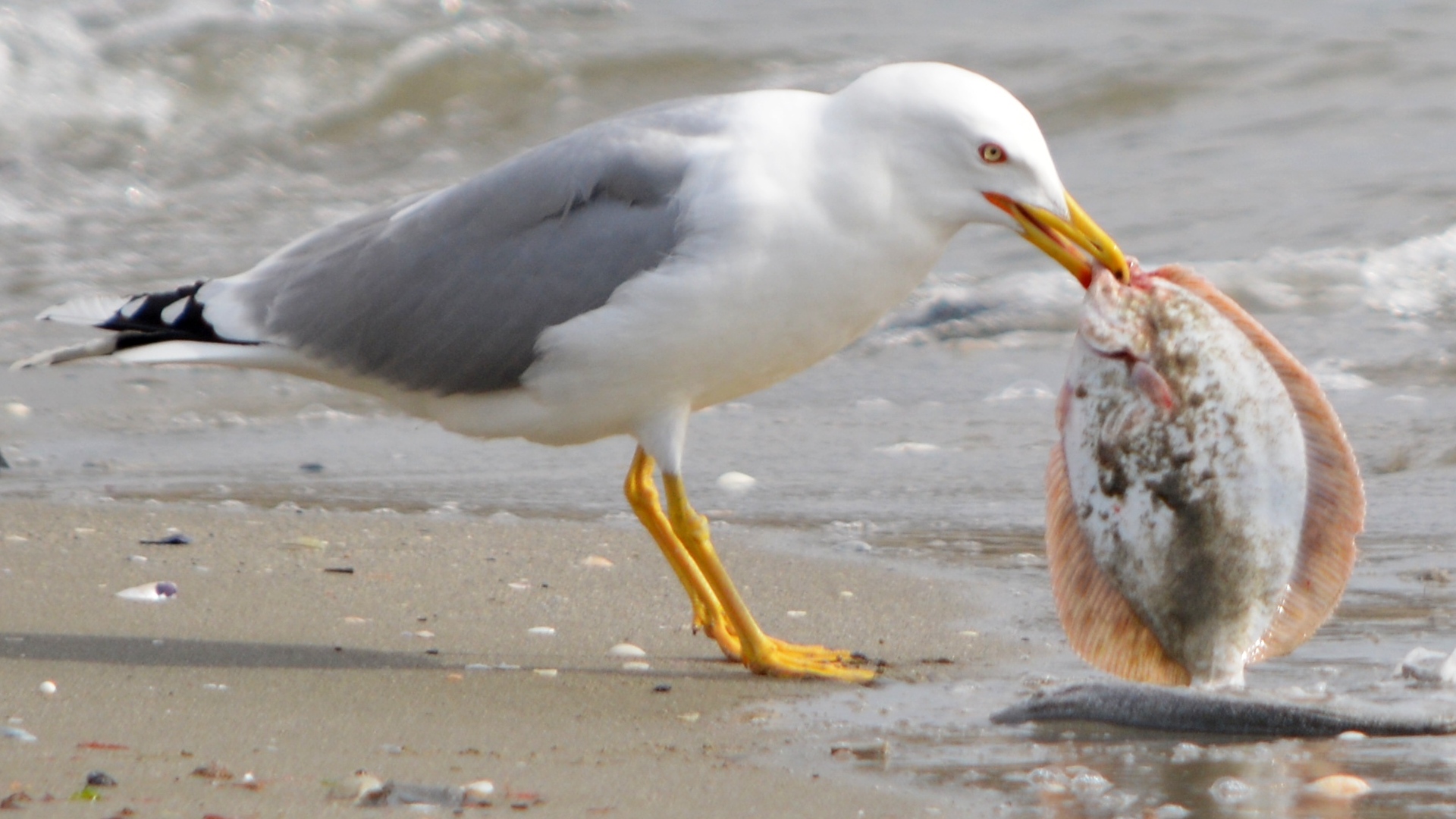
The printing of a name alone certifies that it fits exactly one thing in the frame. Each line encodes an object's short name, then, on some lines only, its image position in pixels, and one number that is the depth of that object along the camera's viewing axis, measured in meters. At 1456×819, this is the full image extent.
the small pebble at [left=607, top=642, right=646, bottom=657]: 8.21
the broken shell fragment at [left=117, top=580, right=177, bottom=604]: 8.74
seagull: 7.74
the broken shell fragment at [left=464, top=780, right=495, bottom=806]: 5.71
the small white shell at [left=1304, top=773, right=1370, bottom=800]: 5.70
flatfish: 6.61
